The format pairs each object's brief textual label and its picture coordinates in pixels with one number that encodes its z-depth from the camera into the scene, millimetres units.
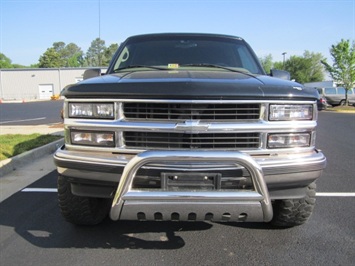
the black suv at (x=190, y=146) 2703
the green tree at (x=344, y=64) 30109
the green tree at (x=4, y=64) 113438
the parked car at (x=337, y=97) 31297
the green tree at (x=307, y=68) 71688
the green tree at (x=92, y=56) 131612
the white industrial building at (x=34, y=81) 64562
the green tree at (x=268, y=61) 82938
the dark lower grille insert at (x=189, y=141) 2799
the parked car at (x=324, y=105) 25905
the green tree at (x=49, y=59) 95188
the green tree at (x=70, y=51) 145125
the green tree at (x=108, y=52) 92188
